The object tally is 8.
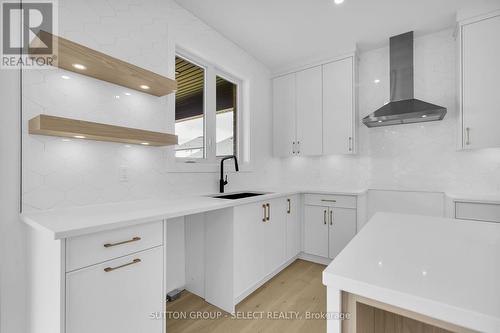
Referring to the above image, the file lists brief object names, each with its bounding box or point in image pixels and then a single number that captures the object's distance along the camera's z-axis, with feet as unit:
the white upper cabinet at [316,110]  9.87
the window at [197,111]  7.91
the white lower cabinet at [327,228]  9.11
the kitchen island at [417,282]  1.72
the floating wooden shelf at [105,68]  4.26
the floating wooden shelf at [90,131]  4.17
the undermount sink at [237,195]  8.34
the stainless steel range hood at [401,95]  8.47
